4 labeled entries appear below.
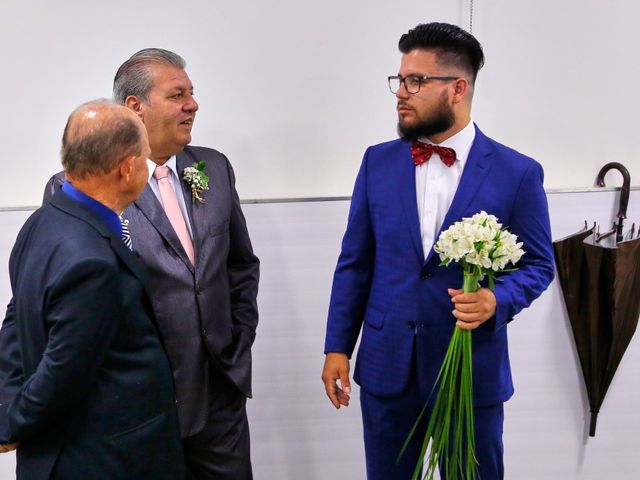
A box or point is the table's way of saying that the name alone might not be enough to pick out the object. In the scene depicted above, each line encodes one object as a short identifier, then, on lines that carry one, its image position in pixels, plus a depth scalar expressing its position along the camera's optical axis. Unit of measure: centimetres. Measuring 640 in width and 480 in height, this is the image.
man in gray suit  217
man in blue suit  208
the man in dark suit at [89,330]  158
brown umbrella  286
